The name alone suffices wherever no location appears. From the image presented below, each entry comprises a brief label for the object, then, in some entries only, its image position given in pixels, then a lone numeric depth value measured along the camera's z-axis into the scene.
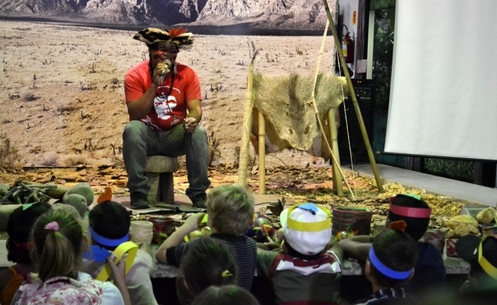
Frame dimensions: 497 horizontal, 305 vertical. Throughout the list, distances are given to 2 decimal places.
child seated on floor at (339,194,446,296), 2.97
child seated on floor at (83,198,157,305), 2.78
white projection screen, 4.45
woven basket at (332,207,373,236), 3.86
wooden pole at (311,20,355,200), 6.51
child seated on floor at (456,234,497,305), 2.68
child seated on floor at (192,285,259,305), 1.67
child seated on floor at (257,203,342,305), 2.81
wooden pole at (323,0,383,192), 6.55
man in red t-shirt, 5.57
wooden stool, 5.71
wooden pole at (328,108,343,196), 6.80
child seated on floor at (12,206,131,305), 2.29
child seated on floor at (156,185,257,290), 2.89
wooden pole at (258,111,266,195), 6.56
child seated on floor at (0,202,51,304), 2.68
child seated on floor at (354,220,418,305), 2.59
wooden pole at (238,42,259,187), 6.39
